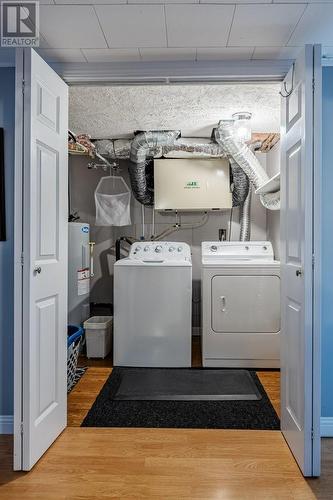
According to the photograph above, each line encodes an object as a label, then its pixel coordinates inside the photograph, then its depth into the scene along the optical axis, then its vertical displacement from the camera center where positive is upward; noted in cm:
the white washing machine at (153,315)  309 -64
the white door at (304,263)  158 -9
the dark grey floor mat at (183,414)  211 -111
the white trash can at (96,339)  336 -94
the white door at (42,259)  160 -7
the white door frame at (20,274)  158 -14
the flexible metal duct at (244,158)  318 +85
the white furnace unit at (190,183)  363 +66
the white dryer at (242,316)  304 -64
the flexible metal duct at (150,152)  336 +96
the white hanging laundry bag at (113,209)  380 +40
